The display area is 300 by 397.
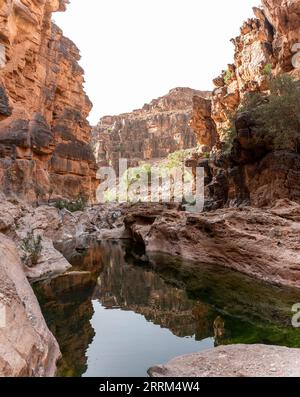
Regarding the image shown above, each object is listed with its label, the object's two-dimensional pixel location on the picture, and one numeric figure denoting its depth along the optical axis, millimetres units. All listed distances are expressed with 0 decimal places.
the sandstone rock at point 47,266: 12996
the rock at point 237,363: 5051
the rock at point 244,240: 11938
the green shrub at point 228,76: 42634
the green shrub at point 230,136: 24284
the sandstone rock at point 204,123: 47438
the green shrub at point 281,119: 17656
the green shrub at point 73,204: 33716
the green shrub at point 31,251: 13648
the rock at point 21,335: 3707
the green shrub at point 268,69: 31953
